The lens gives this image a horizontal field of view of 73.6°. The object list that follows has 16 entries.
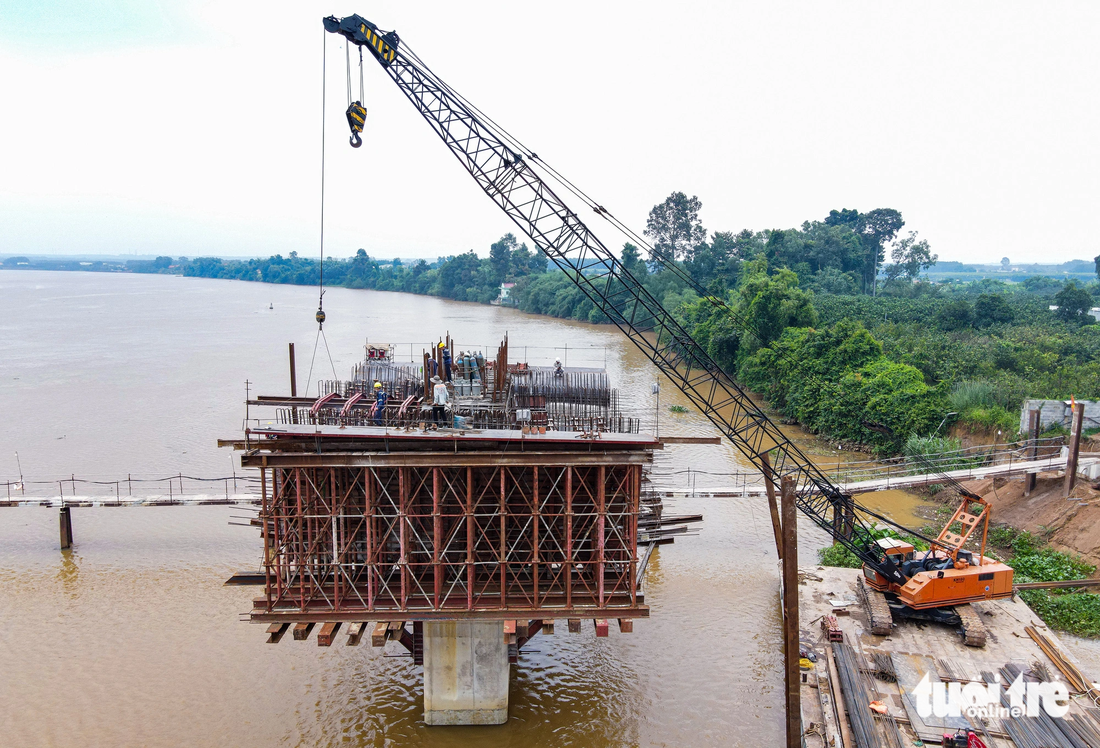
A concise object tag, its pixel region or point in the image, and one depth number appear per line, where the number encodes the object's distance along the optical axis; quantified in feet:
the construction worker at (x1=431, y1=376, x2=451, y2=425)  57.88
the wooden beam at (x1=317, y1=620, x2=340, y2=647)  51.39
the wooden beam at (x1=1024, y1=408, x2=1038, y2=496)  92.99
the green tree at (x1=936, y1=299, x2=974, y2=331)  192.13
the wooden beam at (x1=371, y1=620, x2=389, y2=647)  51.83
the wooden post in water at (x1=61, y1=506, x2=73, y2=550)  89.56
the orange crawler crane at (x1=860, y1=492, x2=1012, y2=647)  64.59
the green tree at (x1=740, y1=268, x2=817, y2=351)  186.41
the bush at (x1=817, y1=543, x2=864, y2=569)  82.28
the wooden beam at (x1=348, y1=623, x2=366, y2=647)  52.44
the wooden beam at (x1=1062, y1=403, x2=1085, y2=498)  85.15
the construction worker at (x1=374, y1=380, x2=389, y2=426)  57.62
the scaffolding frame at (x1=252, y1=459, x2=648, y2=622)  51.37
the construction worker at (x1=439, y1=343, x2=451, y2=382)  74.13
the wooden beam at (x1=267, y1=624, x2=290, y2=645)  52.70
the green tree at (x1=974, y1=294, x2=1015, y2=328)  191.64
